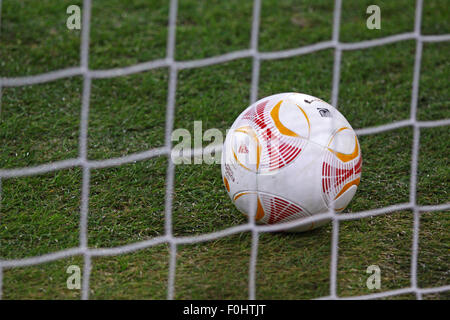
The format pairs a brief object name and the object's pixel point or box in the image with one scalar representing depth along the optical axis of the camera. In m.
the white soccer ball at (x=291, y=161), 4.82
